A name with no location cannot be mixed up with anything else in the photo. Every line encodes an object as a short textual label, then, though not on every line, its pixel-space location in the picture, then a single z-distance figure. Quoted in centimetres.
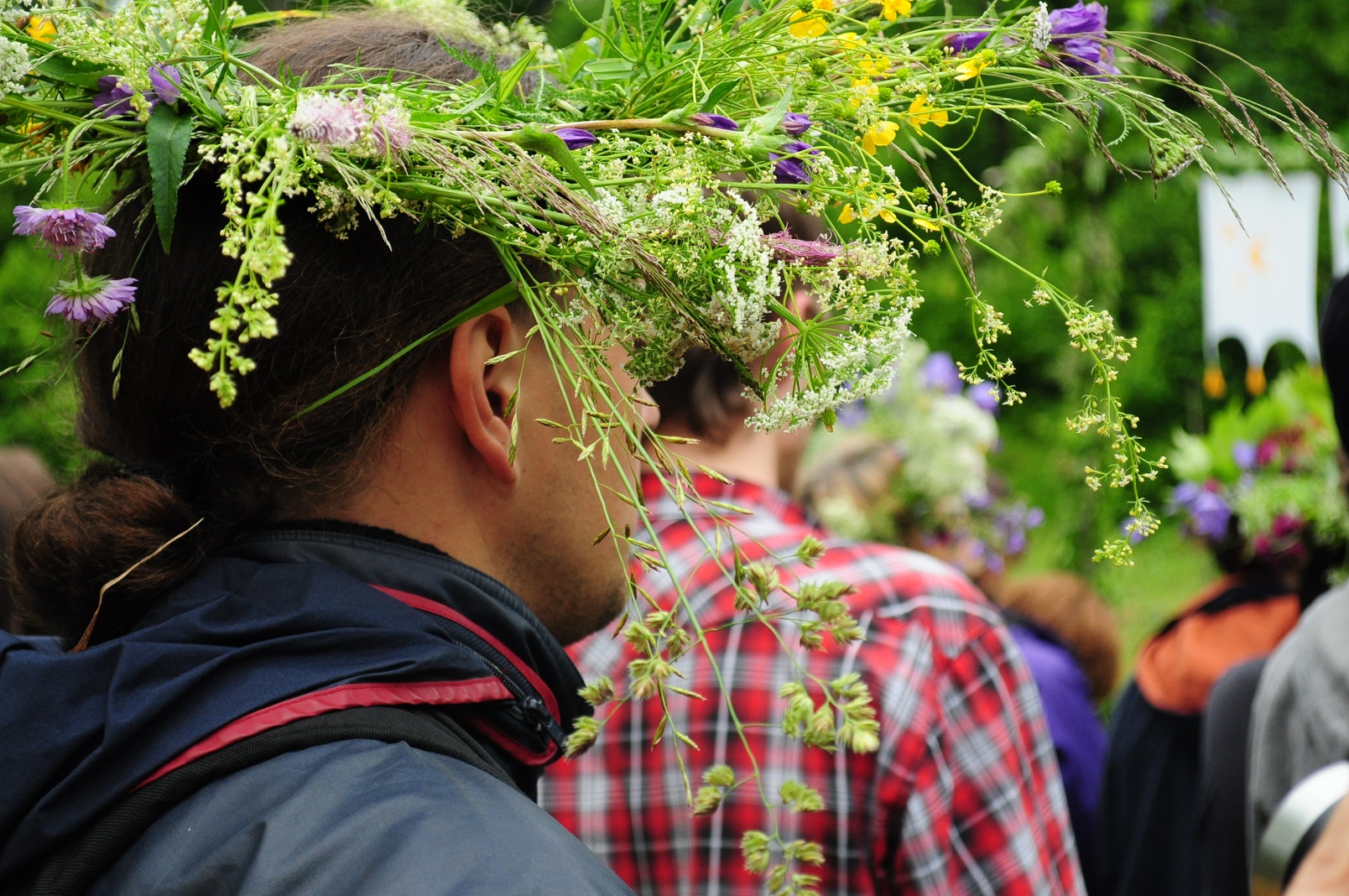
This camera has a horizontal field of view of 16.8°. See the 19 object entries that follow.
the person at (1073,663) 295
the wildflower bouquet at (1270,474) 298
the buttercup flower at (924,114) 143
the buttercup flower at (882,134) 142
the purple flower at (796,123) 142
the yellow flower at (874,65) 142
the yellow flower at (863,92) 142
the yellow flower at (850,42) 143
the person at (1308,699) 170
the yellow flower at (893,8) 142
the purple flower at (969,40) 145
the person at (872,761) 169
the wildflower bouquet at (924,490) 377
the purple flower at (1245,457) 325
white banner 328
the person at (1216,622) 275
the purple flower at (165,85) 139
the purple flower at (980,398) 434
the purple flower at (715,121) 142
